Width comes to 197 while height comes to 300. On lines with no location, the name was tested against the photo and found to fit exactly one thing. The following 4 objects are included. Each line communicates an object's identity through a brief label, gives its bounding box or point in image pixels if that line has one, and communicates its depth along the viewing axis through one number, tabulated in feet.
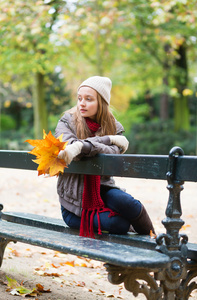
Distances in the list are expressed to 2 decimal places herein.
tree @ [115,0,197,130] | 46.57
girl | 9.04
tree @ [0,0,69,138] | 36.19
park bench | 7.13
